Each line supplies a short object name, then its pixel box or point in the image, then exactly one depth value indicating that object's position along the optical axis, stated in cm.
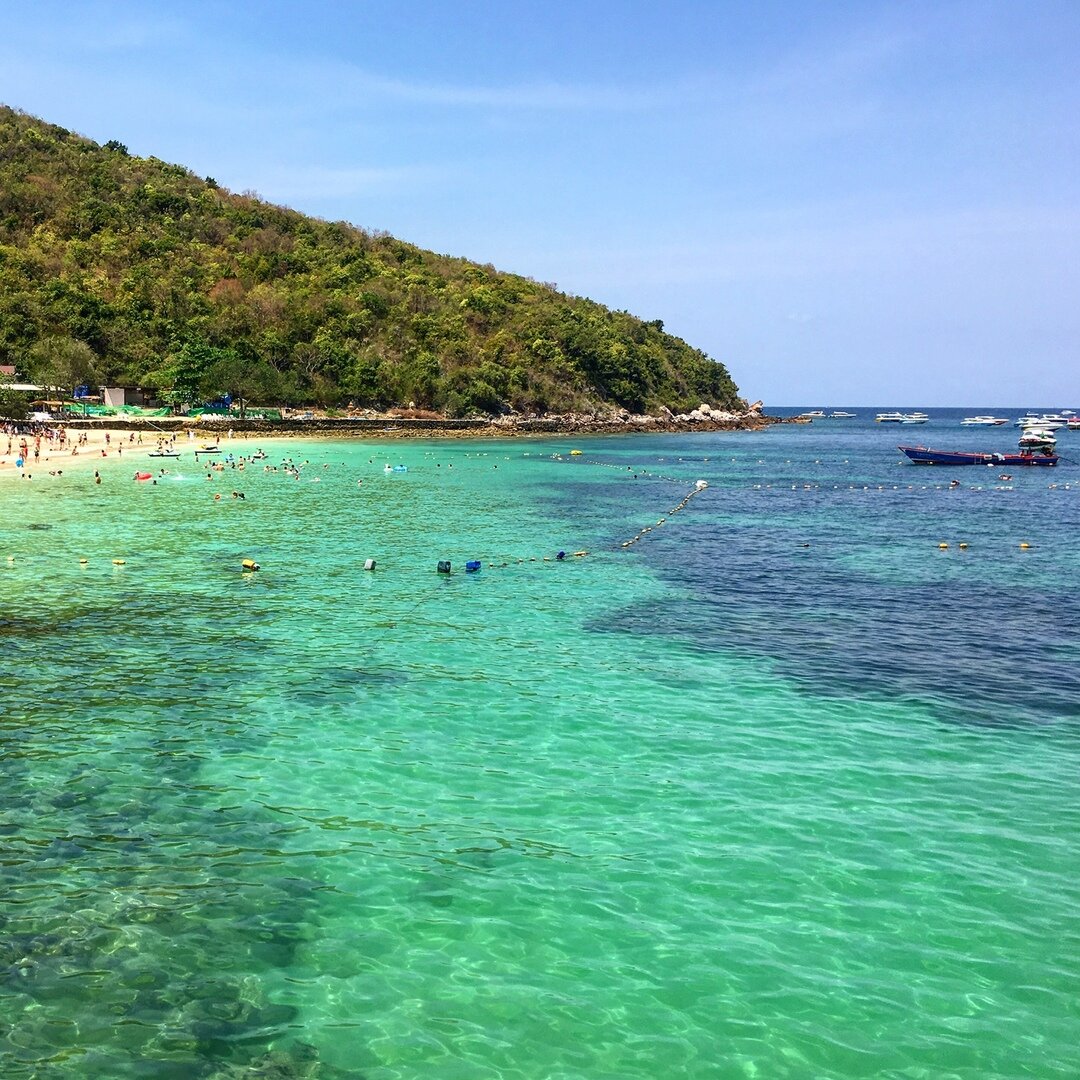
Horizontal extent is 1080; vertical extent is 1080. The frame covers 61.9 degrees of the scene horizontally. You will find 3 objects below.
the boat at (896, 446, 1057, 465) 8706
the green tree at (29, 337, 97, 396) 9536
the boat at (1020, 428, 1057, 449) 9488
